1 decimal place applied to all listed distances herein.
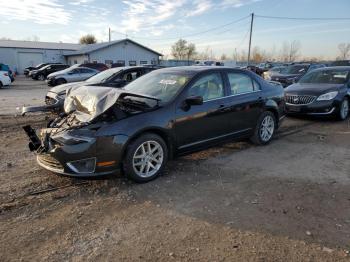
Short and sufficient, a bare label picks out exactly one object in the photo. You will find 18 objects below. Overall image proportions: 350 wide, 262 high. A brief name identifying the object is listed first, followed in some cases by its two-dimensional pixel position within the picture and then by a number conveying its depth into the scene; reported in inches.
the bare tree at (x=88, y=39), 2844.5
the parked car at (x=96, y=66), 1040.3
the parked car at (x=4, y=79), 891.1
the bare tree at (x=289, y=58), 3508.9
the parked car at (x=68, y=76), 885.2
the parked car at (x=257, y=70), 1195.5
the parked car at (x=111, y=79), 384.2
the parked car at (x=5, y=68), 979.7
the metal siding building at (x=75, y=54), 1738.4
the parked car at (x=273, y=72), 771.8
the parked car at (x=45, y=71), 1286.9
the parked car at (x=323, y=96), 368.8
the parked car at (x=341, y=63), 1035.2
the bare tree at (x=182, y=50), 3026.6
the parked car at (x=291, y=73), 717.3
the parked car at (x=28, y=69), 1507.8
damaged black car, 172.2
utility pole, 1731.1
